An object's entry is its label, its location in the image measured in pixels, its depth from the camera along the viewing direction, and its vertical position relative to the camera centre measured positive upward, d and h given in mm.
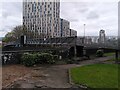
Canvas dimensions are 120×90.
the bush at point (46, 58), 8156 -1307
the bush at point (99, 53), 11821 -1246
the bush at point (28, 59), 7533 -1313
